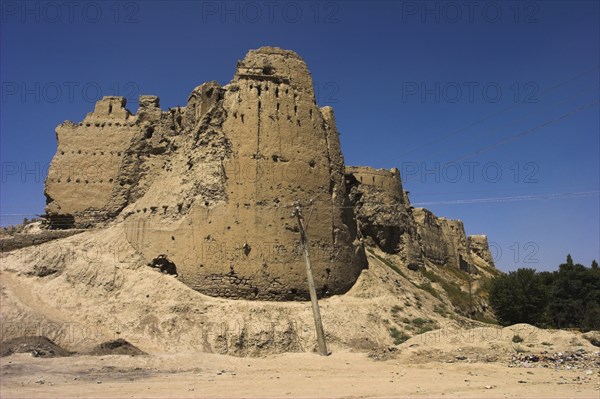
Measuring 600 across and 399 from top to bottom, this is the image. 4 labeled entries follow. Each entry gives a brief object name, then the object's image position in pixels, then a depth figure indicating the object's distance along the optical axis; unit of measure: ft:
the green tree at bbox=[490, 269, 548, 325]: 95.61
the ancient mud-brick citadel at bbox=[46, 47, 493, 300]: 67.05
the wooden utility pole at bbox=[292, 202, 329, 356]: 60.34
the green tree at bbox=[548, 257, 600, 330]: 102.12
